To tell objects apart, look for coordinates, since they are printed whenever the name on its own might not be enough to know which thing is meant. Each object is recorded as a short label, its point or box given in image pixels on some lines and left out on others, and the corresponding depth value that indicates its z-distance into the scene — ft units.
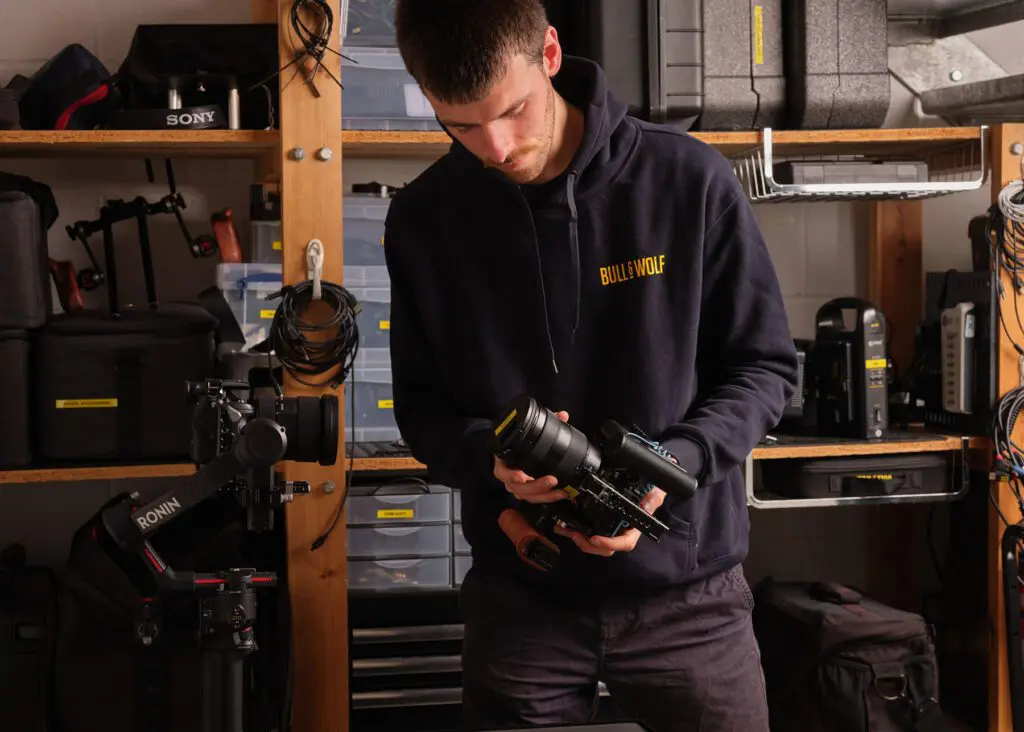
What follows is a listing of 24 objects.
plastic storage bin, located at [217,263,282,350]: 8.38
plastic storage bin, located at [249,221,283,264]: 8.79
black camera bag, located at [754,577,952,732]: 8.36
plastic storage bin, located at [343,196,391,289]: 8.45
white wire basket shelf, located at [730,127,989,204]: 8.23
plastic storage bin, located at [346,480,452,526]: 8.30
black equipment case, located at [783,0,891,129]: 8.37
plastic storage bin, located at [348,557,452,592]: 8.32
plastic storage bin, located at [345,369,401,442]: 8.48
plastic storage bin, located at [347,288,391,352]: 8.39
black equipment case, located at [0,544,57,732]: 7.75
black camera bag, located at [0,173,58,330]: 7.54
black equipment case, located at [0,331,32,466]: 7.68
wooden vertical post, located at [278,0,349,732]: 7.45
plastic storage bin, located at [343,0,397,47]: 8.08
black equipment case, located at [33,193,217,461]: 7.84
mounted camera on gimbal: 5.68
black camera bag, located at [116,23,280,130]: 8.14
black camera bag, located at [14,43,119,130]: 7.93
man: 5.08
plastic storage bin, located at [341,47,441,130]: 8.01
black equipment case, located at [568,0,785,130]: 8.09
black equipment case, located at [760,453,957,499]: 8.55
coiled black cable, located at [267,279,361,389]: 7.34
